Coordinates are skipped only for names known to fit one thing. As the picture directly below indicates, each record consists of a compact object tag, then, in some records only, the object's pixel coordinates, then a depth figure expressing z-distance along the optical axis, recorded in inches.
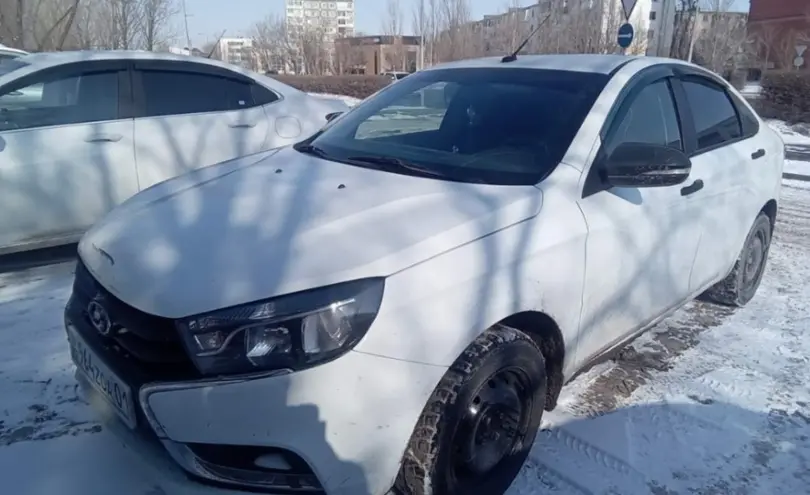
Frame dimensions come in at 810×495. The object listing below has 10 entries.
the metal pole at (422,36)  1560.0
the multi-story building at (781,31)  1323.8
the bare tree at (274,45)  2234.3
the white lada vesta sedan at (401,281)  71.4
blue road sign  356.2
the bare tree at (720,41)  1402.6
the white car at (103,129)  168.4
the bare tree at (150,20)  882.1
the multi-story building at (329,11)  5369.1
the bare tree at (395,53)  1956.2
